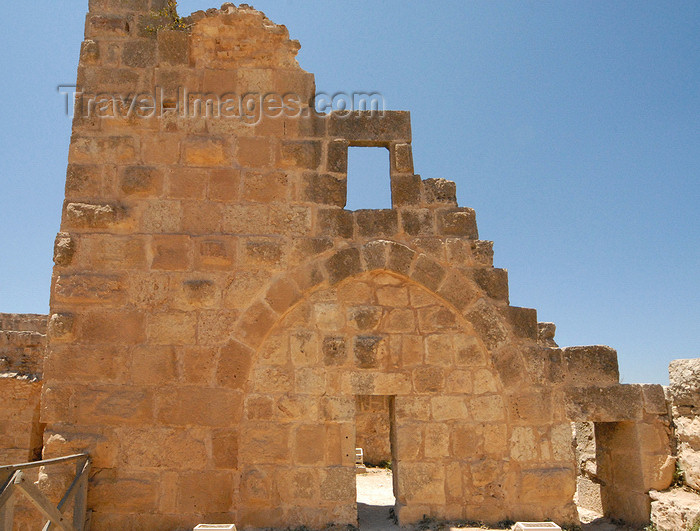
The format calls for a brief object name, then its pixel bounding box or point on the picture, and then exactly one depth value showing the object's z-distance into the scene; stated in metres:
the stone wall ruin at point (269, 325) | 4.32
